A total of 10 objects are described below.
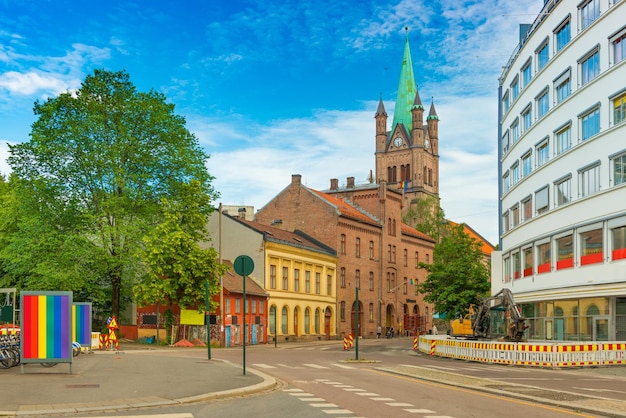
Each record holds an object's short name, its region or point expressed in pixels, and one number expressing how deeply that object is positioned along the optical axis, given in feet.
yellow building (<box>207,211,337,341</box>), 203.82
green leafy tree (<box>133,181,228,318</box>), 158.61
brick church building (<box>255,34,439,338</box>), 244.22
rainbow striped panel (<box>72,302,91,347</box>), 98.63
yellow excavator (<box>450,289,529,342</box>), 117.19
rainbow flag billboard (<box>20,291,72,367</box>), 63.00
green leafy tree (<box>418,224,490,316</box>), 200.23
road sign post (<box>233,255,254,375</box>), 65.05
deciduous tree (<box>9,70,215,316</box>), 154.20
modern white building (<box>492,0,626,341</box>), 110.32
